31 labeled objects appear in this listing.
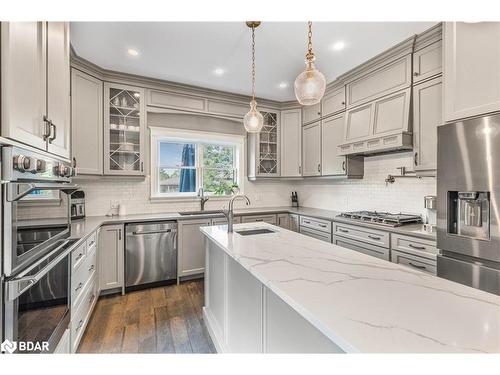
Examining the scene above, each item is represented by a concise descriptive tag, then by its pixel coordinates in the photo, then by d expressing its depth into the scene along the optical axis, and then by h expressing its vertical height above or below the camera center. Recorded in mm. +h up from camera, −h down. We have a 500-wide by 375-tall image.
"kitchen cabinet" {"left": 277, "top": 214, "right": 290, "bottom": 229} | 3877 -539
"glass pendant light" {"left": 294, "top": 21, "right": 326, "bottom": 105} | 1521 +663
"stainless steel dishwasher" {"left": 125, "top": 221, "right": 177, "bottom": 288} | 2934 -829
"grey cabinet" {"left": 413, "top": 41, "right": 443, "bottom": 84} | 2262 +1230
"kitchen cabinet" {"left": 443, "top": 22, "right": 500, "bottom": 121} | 1651 +873
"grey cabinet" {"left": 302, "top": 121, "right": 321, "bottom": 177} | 3793 +618
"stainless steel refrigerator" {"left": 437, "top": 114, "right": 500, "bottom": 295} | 1574 -111
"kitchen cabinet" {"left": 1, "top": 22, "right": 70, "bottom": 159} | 1060 +566
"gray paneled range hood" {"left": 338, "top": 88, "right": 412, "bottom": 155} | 2539 +712
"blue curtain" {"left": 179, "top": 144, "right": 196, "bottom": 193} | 3869 +231
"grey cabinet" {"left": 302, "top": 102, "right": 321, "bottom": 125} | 3797 +1213
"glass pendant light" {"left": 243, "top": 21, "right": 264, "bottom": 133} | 2182 +620
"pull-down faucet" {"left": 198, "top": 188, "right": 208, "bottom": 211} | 3797 -175
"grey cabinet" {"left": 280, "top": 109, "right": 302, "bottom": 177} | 4180 +783
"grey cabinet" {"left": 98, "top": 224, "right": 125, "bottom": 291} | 2777 -823
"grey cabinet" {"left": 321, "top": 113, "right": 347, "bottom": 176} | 3387 +608
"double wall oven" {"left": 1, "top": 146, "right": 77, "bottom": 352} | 1023 -328
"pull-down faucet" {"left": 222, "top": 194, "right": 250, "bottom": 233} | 2099 -289
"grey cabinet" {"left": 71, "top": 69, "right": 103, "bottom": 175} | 2693 +760
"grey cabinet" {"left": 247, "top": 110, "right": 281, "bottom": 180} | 4098 +656
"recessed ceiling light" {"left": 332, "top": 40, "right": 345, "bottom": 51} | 2461 +1491
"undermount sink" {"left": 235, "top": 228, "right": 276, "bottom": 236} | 2139 -407
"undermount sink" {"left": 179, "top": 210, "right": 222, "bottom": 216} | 3557 -380
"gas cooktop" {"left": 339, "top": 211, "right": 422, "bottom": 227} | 2555 -352
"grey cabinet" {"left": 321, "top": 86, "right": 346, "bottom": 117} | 3340 +1240
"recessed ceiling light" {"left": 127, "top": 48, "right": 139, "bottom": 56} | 2583 +1479
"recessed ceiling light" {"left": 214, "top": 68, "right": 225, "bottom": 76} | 3031 +1495
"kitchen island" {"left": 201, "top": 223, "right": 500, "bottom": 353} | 655 -406
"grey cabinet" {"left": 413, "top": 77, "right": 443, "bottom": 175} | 2307 +642
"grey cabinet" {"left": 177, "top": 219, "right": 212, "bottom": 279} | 3195 -820
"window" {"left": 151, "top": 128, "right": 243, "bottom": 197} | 3656 +405
